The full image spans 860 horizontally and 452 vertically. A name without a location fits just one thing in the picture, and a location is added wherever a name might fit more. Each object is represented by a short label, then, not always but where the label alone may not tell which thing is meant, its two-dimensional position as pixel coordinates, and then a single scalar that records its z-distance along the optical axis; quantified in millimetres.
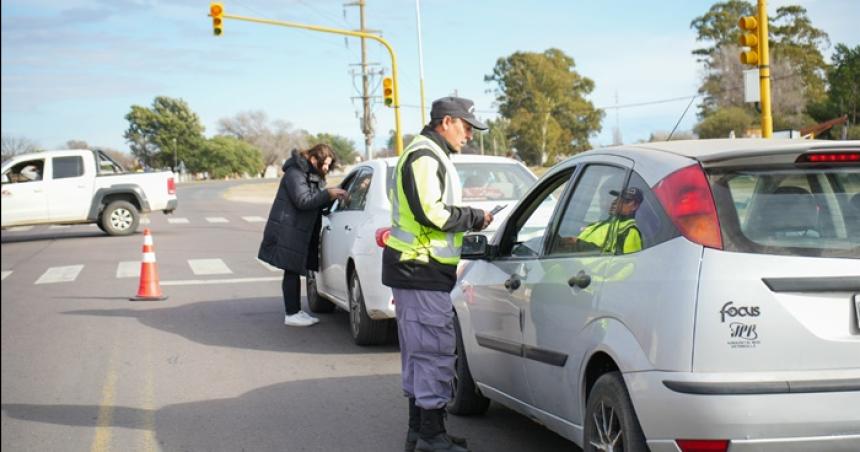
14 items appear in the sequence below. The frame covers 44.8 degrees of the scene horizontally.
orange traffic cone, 13273
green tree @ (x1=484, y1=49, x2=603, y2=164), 99000
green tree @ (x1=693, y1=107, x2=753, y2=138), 61438
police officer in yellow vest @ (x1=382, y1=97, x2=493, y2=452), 5473
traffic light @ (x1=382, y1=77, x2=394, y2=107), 30236
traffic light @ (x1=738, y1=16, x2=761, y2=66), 16688
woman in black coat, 10500
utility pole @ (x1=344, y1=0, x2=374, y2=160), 53312
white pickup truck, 25219
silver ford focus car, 3729
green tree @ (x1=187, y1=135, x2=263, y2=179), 146375
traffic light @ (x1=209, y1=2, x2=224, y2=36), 26828
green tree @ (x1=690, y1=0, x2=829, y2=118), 69438
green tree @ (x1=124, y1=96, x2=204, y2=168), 144625
